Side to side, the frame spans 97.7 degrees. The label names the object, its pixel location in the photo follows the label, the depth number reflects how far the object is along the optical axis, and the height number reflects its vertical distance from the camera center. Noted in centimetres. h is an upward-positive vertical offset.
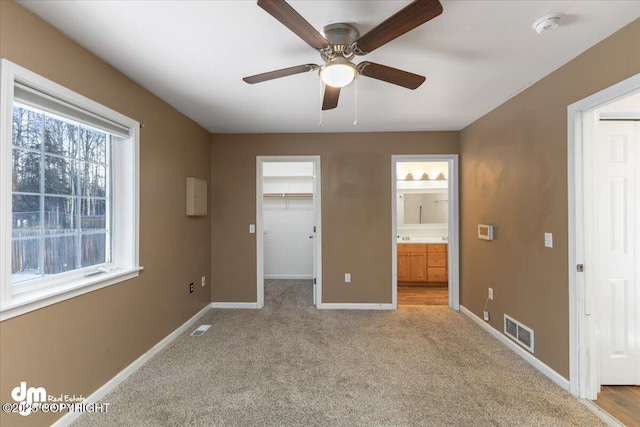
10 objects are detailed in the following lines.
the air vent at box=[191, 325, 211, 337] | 296 -127
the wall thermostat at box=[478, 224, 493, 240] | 292 -21
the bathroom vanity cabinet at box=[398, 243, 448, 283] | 473 -84
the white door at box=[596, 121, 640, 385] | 207 -23
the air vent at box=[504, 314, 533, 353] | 238 -108
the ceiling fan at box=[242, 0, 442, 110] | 120 +87
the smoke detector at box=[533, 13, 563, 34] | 153 +106
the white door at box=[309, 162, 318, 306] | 382 -26
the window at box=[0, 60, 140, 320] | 141 +13
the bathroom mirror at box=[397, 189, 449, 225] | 509 +10
